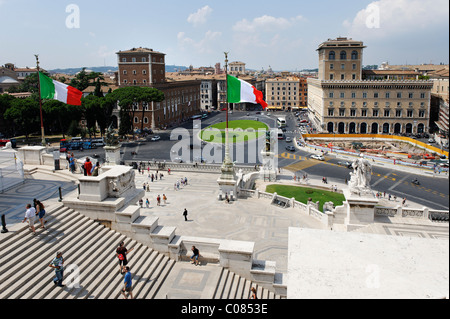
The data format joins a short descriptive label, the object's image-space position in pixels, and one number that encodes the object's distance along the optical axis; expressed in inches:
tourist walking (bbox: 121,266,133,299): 476.8
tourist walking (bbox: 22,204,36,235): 520.7
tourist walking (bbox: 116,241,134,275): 516.7
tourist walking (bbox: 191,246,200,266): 585.3
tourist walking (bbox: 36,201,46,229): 537.9
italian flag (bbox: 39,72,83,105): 1048.8
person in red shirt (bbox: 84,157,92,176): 728.8
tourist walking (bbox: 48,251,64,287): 454.0
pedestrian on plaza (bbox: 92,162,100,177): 679.6
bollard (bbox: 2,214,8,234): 510.9
